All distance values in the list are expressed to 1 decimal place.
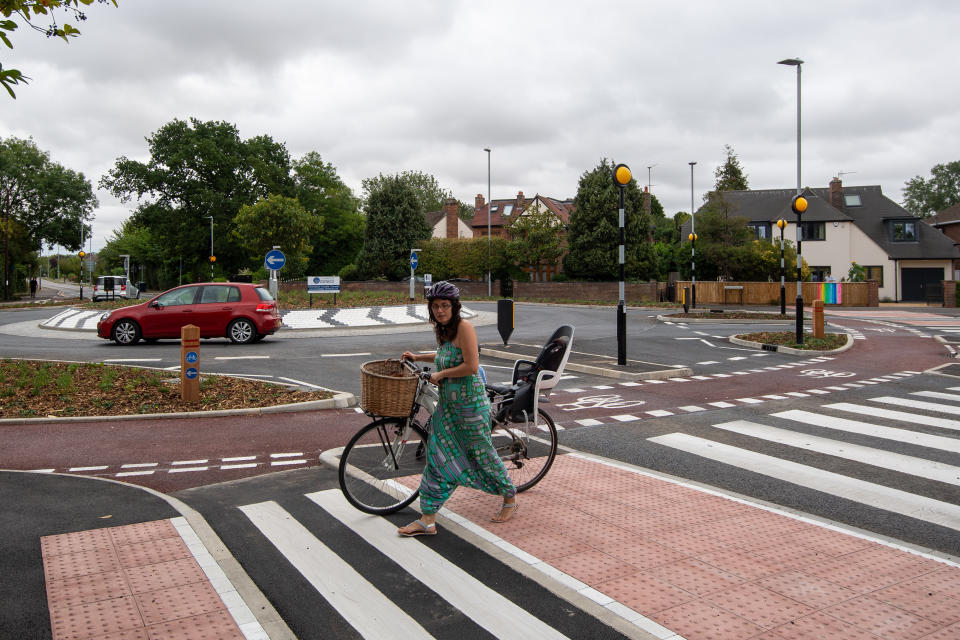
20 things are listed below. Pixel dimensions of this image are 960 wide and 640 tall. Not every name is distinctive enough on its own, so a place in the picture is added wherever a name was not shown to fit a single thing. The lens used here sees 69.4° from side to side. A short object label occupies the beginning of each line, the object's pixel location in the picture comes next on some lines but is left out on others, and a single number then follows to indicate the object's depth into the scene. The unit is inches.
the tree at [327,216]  2623.0
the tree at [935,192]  3363.7
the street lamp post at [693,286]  1557.6
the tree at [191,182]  2201.0
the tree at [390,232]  2297.0
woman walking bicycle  183.0
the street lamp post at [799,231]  715.4
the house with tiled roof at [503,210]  2923.2
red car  706.8
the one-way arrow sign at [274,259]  988.4
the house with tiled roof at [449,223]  2972.9
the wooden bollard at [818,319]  775.0
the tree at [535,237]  2113.7
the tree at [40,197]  2395.4
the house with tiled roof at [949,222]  2317.9
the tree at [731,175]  3174.2
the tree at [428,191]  3932.1
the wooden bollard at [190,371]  384.8
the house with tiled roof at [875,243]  1950.1
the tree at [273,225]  1473.9
